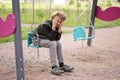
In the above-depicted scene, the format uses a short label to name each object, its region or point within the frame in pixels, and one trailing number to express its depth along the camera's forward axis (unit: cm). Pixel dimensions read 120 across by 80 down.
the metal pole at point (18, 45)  474
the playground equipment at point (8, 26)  470
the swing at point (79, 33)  754
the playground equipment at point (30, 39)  606
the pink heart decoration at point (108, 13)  796
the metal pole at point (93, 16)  827
